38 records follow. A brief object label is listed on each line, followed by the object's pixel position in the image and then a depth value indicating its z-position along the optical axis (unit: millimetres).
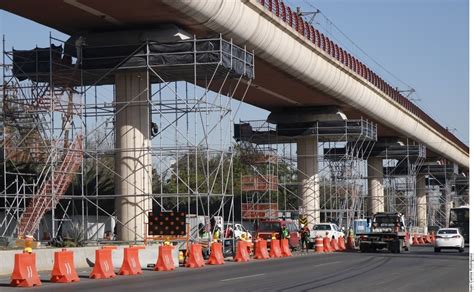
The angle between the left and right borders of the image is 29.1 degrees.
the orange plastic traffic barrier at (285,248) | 42938
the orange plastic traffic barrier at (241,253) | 37125
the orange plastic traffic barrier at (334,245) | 51406
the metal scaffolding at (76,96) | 37281
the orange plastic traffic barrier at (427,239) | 76425
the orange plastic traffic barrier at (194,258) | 32375
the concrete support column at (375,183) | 82875
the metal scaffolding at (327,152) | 61156
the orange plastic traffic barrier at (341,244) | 52419
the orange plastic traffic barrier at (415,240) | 71525
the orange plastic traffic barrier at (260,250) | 39812
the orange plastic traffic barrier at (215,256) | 34312
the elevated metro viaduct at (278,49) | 35281
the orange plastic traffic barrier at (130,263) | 27516
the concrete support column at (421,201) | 102362
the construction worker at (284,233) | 47406
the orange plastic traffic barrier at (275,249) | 41562
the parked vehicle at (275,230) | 48375
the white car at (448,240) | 48000
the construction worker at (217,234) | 39081
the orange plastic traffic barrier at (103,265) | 25781
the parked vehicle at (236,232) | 43988
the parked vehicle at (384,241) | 46219
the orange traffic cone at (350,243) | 53925
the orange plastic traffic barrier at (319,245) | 49094
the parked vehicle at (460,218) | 65688
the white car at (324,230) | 54625
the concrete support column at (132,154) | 38844
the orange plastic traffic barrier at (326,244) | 50000
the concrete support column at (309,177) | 64188
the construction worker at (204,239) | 37503
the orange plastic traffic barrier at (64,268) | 24125
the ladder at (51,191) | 37250
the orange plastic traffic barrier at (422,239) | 74438
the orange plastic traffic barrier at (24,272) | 22484
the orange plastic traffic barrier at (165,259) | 30000
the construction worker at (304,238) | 50412
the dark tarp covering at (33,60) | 38562
